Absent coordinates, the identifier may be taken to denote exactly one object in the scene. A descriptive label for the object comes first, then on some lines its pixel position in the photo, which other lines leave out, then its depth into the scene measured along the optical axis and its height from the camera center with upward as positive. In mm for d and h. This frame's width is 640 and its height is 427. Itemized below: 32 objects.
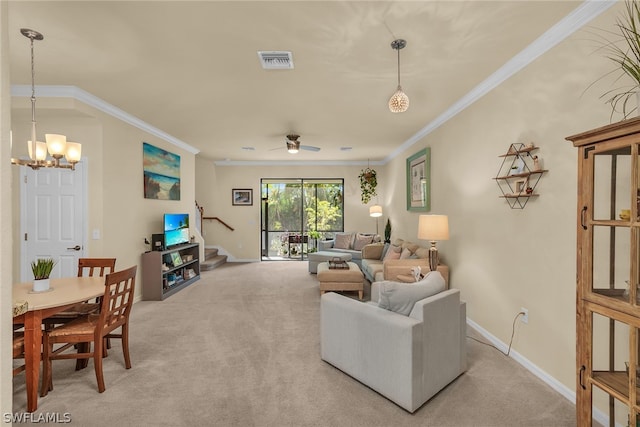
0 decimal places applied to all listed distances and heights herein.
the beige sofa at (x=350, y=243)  7152 -838
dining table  2211 -775
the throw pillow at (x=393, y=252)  5169 -747
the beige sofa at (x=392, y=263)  4288 -825
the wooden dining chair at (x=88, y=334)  2410 -991
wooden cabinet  1395 -363
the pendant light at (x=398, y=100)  2559 +916
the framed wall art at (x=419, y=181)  5176 +511
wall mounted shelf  2707 +312
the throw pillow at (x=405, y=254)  4764 -694
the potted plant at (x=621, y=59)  1898 +950
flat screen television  5270 -371
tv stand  4969 -1079
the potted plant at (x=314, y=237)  8641 -782
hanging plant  8414 +690
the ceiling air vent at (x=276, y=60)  2721 +1365
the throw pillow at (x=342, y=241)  7512 -781
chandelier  2631 +512
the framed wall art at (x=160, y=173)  5090 +646
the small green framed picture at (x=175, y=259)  5562 -902
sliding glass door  8820 -111
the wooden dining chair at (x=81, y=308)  2828 -939
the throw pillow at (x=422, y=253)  4629 -669
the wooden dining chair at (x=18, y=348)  2266 -1033
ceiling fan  5242 +1101
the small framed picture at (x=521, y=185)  2788 +215
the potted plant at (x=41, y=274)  2584 -549
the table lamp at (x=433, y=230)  3844 -261
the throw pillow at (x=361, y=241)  7312 -761
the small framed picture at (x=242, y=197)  8789 +345
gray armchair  2145 -1029
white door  3980 -100
